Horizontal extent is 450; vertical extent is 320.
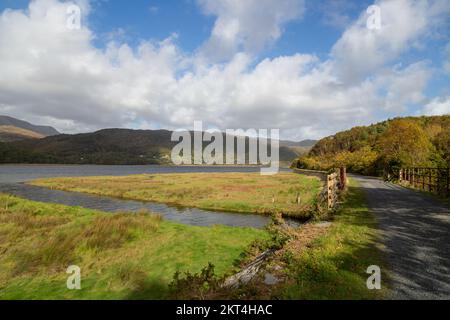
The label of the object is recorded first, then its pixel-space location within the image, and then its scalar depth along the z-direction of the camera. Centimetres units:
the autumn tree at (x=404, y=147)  4397
